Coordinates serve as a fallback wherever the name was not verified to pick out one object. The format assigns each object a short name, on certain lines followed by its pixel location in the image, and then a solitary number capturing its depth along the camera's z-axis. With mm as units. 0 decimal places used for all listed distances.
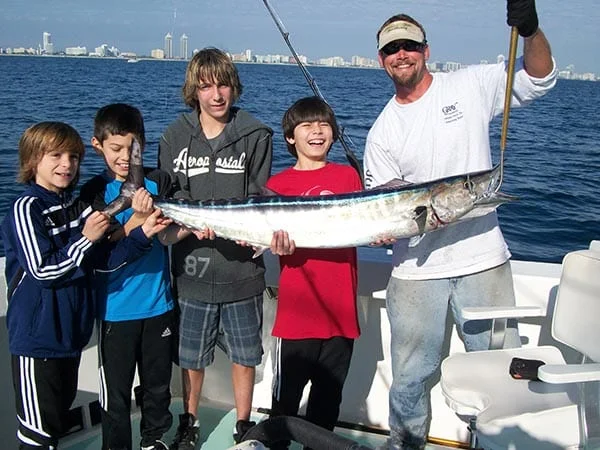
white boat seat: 2623
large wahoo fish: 2965
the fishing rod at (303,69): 4164
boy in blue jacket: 2785
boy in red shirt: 3234
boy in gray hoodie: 3400
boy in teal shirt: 3188
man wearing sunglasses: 3148
